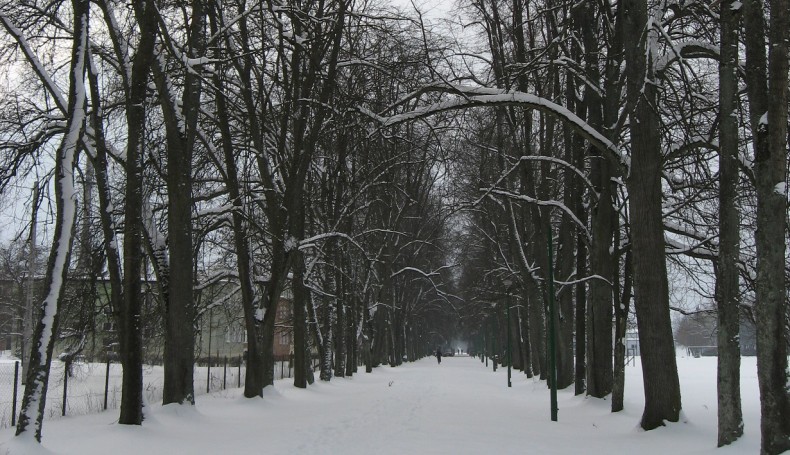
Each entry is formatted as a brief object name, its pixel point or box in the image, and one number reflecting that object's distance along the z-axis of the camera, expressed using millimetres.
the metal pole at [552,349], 14547
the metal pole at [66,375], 15594
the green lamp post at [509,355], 25422
